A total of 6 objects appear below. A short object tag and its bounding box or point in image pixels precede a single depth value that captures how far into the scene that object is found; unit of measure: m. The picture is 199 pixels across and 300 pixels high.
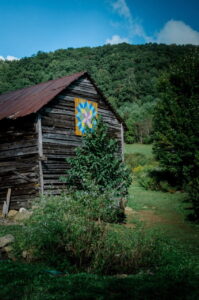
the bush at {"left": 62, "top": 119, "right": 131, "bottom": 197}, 13.32
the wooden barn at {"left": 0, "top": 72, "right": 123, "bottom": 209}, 14.86
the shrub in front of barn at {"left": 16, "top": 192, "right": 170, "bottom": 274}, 7.12
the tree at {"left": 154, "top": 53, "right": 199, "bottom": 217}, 21.17
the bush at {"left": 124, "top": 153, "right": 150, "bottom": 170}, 39.41
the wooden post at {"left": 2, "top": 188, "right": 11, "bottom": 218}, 14.98
